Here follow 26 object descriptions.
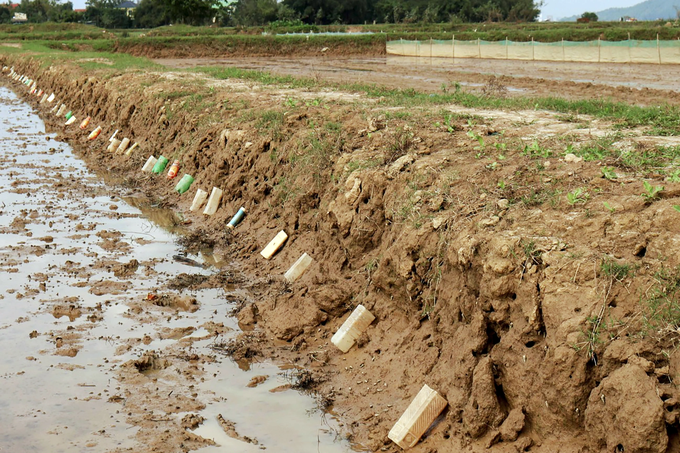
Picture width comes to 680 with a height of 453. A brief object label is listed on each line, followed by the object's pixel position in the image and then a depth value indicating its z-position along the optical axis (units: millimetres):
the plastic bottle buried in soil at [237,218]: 9992
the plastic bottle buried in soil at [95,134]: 17181
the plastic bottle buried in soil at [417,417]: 4883
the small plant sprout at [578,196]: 5445
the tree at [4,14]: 90250
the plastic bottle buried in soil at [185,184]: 12047
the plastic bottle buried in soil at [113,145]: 15695
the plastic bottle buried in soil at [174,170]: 12742
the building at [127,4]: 140350
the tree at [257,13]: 78562
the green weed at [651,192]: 5152
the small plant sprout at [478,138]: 7324
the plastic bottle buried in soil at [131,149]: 15000
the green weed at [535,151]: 6730
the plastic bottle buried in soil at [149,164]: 13719
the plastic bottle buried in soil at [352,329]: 6328
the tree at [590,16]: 73688
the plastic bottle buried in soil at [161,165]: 13375
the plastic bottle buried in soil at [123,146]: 15404
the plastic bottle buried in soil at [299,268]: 7934
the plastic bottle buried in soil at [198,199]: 11227
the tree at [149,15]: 78062
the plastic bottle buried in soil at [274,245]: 8711
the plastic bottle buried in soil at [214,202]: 10797
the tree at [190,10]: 64625
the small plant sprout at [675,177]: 5324
